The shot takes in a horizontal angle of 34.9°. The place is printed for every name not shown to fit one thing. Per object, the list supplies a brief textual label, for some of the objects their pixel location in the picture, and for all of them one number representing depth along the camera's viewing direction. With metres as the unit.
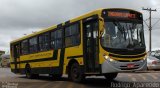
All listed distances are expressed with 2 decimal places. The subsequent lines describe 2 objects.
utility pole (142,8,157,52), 38.85
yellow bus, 10.62
